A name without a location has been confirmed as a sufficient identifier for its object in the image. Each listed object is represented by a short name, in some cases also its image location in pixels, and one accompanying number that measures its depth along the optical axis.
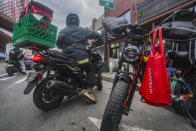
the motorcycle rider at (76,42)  1.75
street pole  5.14
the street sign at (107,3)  4.42
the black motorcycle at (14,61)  5.04
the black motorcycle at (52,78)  1.30
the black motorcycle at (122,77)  0.79
